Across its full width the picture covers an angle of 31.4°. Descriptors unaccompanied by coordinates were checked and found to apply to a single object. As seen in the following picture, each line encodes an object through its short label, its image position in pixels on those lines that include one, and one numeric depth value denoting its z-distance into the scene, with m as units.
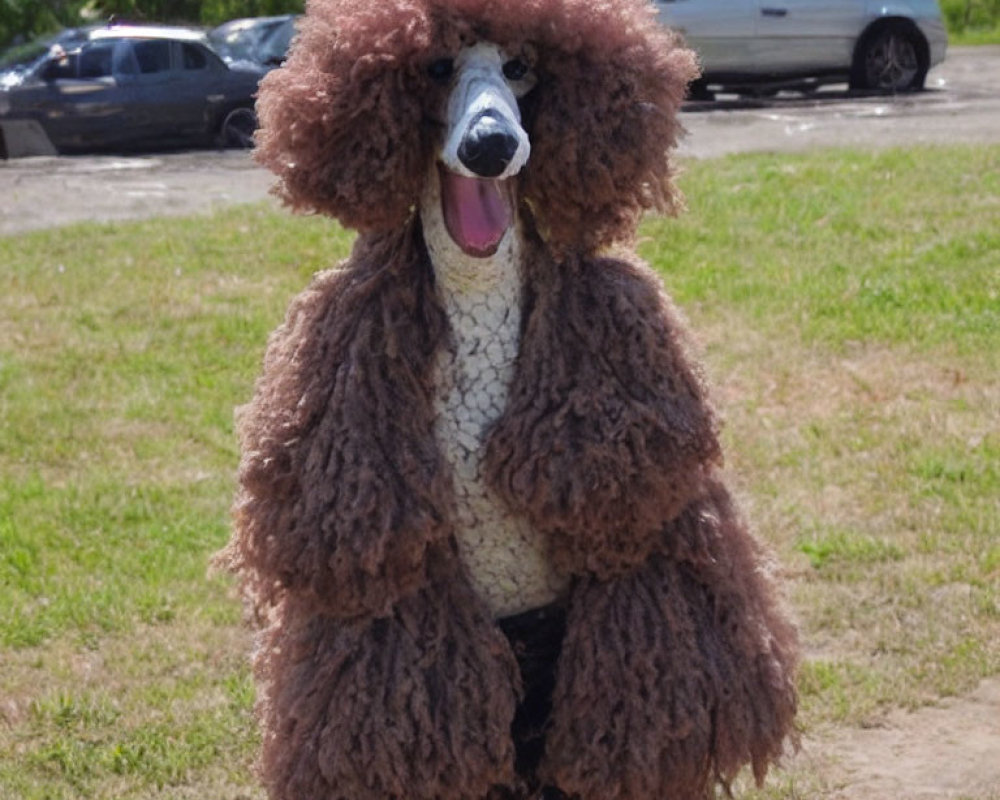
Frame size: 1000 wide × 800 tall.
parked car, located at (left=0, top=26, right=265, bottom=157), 13.07
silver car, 14.27
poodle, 2.42
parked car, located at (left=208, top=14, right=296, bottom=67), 14.02
